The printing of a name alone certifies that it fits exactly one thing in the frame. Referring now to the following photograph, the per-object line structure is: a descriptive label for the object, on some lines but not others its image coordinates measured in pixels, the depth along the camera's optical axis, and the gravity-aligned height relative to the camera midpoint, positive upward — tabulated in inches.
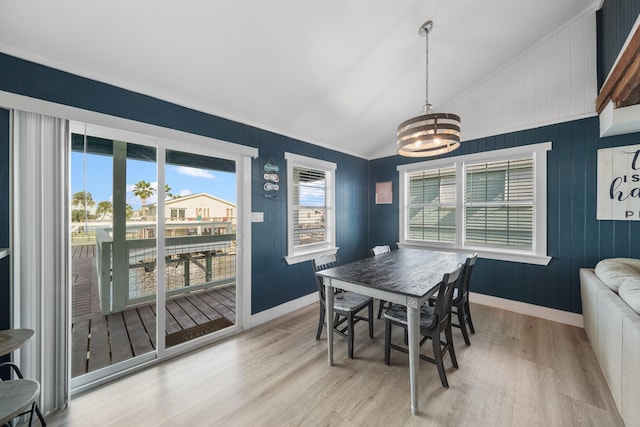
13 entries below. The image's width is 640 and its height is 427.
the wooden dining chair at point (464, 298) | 92.7 -33.3
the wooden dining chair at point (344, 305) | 90.6 -35.8
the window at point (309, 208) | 135.6 +3.0
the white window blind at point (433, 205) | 154.6 +5.0
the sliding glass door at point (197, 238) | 99.3 -12.0
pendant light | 76.1 +25.4
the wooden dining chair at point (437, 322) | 71.1 -35.0
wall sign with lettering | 100.3 +12.6
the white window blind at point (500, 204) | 129.3 +5.2
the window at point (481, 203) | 125.3 +5.5
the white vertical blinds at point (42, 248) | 62.9 -9.4
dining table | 66.9 -22.0
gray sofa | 54.7 -31.0
